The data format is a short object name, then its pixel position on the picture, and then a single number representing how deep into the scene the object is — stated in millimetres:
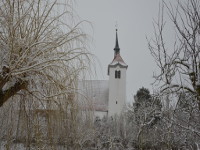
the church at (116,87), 32750
